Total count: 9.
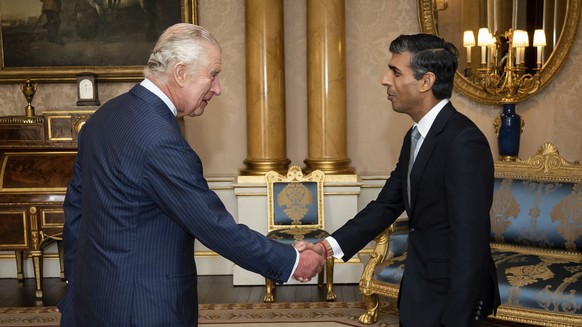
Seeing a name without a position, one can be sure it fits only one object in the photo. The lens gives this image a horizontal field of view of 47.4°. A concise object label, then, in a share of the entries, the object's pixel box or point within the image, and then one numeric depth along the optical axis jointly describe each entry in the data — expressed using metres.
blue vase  5.75
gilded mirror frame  6.00
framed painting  6.19
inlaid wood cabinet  5.73
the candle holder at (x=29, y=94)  5.94
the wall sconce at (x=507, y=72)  5.68
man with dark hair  2.24
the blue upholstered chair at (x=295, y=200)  5.83
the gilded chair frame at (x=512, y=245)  4.68
